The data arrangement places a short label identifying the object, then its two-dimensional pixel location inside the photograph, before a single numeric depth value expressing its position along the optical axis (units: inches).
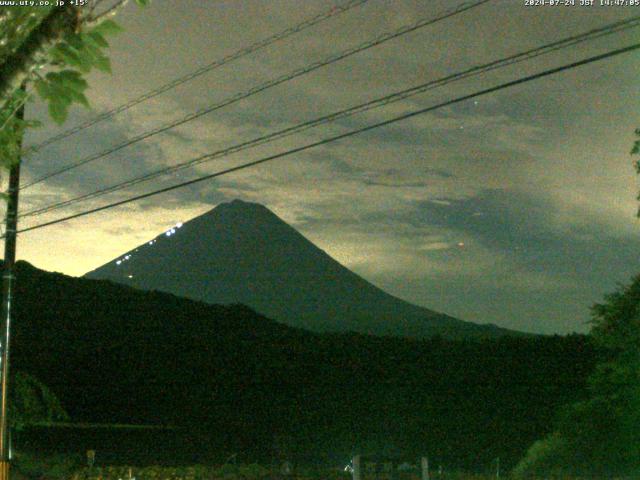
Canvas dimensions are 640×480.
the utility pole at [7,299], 543.5
